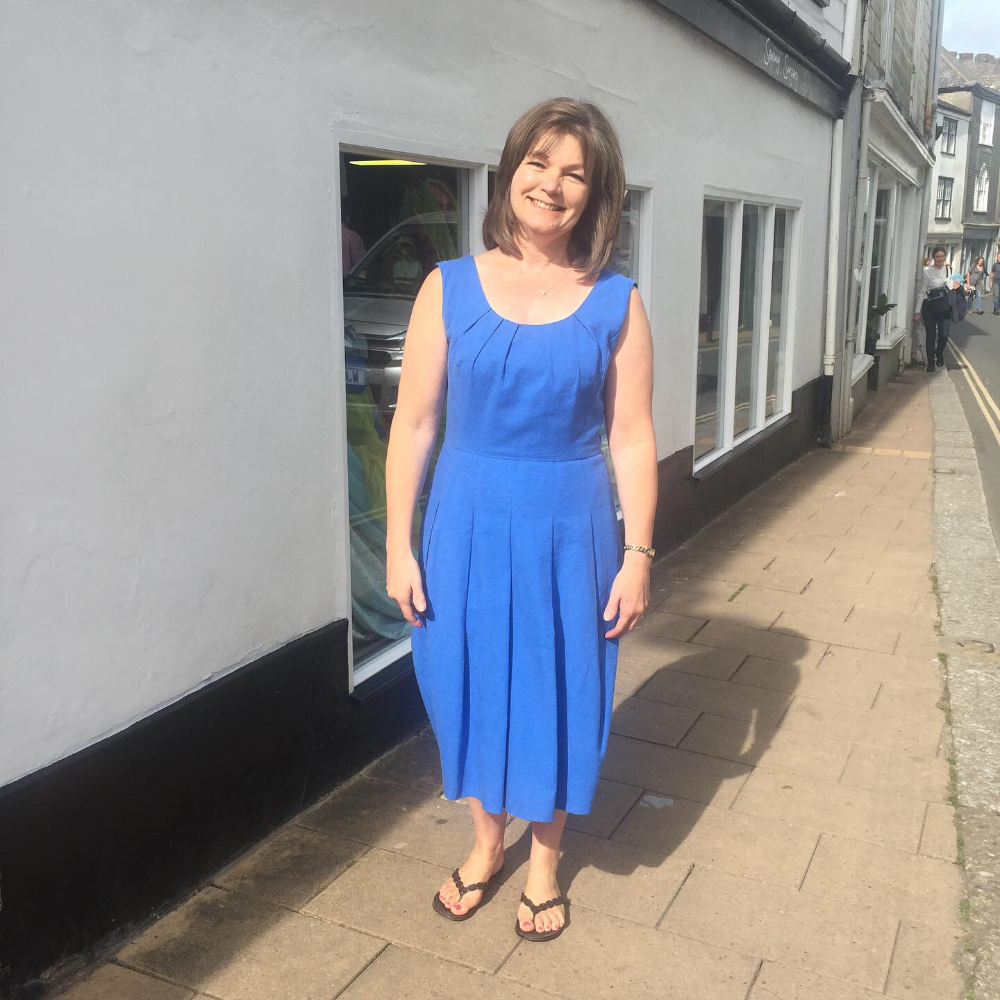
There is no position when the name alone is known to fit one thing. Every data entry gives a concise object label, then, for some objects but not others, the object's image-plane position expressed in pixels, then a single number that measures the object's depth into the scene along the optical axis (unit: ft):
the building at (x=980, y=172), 165.48
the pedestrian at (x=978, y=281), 128.98
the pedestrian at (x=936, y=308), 58.23
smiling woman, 8.19
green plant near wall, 47.85
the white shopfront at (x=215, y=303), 7.64
